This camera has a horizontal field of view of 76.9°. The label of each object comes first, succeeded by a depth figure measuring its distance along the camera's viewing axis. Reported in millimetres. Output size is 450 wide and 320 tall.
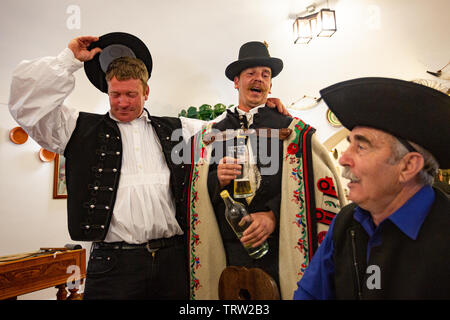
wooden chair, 1169
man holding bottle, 1467
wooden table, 2393
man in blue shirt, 708
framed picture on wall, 3432
